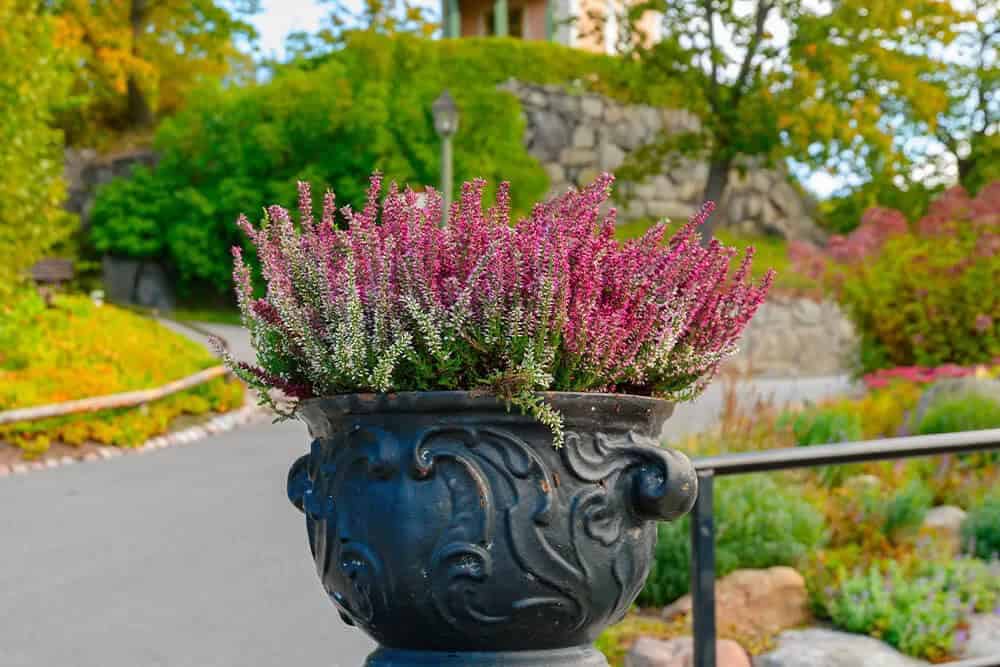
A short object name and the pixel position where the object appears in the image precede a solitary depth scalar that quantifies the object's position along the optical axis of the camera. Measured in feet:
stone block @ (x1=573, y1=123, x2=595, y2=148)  81.00
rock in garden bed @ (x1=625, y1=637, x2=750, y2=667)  16.90
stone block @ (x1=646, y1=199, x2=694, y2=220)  79.77
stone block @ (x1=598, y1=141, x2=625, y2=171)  81.25
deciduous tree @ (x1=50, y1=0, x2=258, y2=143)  77.41
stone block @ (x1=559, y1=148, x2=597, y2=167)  80.79
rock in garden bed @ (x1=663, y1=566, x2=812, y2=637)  19.17
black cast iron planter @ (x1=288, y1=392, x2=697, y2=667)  6.88
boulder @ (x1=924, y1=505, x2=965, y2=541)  23.62
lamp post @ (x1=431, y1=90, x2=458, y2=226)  45.57
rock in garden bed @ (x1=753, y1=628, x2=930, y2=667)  17.15
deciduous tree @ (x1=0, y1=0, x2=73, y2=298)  40.83
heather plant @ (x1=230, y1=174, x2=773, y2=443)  6.98
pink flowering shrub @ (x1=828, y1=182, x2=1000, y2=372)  40.11
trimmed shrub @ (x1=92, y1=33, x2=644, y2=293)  68.54
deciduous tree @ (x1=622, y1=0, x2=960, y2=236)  59.36
